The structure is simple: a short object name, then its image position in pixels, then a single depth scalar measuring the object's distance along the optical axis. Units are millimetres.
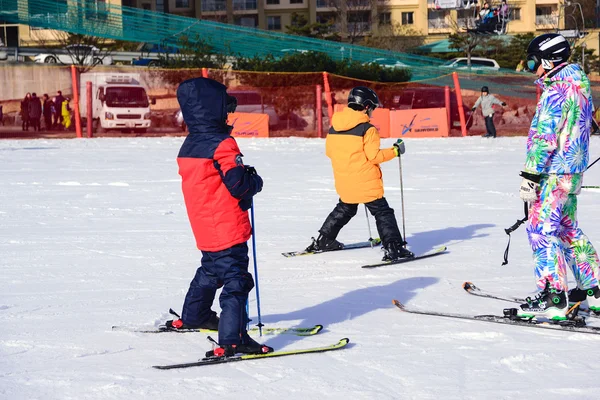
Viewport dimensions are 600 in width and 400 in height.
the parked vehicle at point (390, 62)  34625
